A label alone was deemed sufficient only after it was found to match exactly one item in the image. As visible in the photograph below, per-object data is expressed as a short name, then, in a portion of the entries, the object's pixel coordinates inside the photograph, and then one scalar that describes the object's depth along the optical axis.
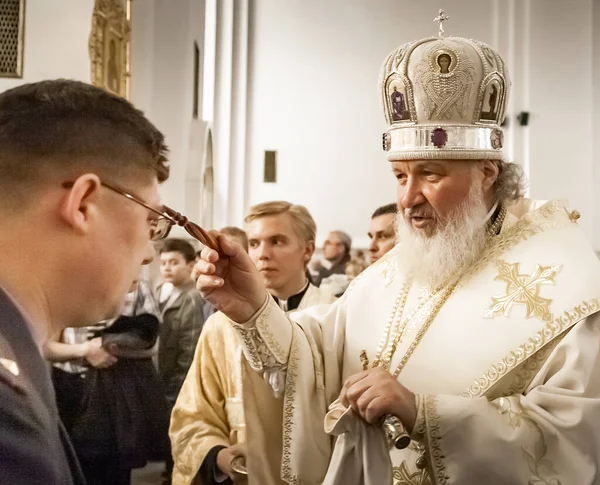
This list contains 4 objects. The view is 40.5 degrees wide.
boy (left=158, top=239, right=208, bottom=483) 3.80
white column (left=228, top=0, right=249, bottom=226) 8.00
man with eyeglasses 0.97
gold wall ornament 3.58
